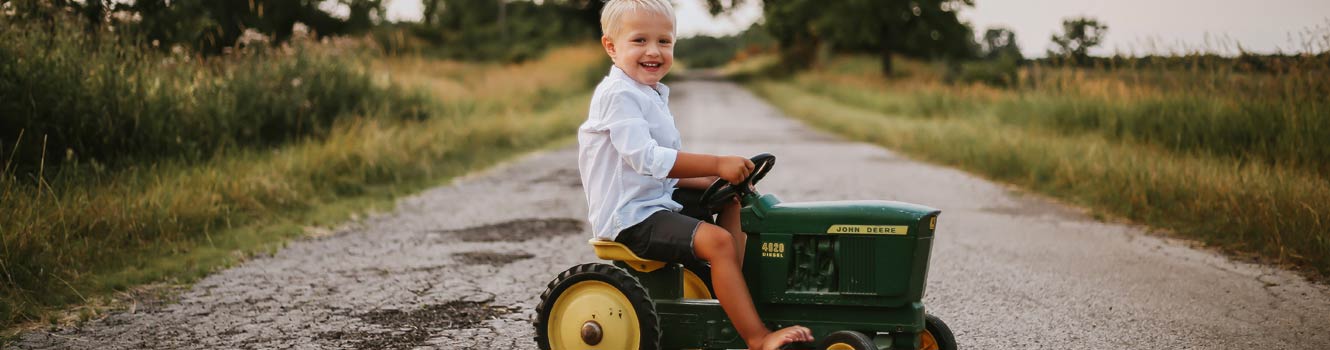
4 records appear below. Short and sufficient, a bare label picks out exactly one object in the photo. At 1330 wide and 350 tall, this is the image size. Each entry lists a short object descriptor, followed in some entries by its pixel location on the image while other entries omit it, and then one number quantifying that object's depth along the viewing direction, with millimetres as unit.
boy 3180
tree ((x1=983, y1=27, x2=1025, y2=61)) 54056
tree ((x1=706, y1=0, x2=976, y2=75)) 38281
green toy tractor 3254
